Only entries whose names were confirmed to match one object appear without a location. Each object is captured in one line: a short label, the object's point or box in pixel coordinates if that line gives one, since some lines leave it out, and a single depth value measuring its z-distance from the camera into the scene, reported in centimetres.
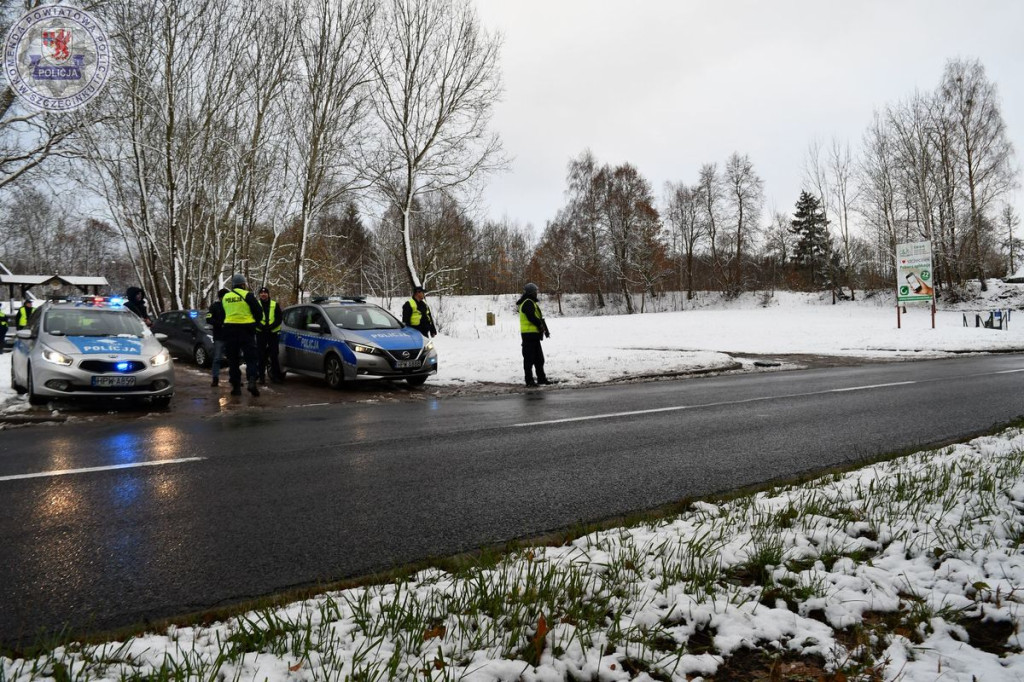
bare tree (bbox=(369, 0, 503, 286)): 2352
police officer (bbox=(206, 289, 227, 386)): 1148
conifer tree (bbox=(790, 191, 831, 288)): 6906
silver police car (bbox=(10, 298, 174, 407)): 950
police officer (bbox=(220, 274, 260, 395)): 1138
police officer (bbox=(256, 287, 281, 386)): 1316
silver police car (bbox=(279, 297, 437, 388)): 1241
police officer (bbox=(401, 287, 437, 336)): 1452
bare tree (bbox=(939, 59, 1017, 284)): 4341
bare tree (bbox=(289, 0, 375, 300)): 2344
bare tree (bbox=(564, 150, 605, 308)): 5506
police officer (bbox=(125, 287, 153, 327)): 1833
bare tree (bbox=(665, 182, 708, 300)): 6400
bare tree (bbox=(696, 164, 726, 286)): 6181
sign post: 2808
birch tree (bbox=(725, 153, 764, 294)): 5850
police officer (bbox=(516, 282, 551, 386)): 1269
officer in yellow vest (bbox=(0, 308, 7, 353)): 2059
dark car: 1711
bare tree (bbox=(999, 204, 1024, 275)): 4856
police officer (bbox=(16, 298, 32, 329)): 1994
